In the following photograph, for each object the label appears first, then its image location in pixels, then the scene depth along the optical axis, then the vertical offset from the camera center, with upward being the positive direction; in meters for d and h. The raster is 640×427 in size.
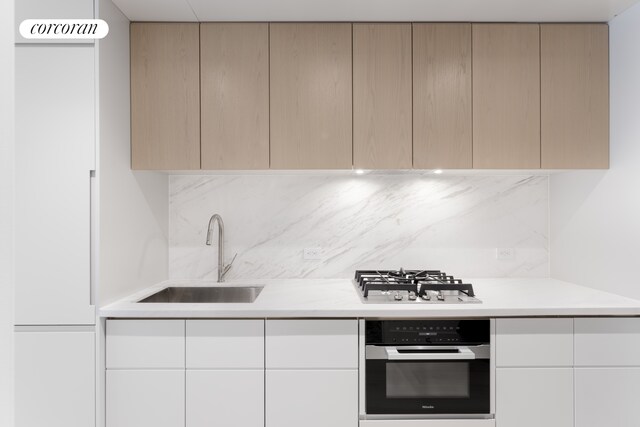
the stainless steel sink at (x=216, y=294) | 2.55 -0.47
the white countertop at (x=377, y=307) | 1.93 -0.42
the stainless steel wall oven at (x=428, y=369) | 1.96 -0.70
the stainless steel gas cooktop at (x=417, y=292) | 2.07 -0.38
